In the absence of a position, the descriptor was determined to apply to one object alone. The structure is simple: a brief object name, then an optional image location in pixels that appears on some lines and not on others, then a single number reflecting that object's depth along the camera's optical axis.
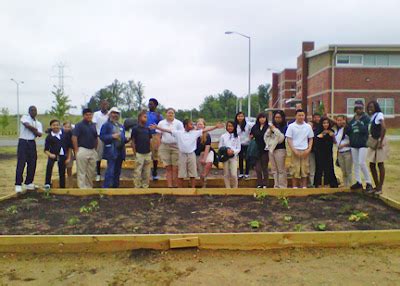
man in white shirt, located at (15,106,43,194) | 7.88
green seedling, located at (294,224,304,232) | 5.65
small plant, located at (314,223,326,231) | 5.65
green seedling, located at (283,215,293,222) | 6.15
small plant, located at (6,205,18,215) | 6.71
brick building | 39.16
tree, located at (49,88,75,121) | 38.62
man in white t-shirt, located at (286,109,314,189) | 8.13
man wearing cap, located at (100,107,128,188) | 8.30
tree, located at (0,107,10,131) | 43.86
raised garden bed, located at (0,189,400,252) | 5.18
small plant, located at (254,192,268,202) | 7.55
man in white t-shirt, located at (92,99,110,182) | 8.98
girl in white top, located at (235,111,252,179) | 8.91
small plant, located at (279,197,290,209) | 7.05
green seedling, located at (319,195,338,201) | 7.53
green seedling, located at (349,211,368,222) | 6.15
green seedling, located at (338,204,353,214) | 6.66
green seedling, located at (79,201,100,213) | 6.71
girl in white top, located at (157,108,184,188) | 8.61
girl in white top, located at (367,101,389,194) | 7.20
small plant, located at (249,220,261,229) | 5.78
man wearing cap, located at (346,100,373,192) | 7.57
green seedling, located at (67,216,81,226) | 6.00
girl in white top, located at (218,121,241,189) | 8.44
